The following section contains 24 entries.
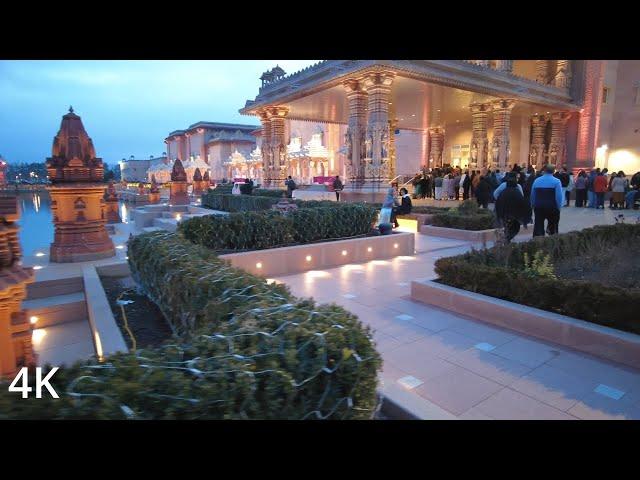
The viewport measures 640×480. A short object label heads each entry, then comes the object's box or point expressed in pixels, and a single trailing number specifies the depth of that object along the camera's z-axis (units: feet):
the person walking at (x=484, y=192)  45.11
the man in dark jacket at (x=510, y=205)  24.49
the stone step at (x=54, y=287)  20.06
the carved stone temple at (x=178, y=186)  60.34
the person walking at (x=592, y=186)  52.54
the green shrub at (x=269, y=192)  62.91
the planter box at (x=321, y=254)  22.52
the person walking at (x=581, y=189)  54.57
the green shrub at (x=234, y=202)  48.21
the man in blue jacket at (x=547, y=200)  23.80
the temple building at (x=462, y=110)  53.16
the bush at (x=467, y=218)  33.65
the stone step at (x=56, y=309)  18.47
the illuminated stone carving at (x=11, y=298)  11.42
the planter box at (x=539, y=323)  11.50
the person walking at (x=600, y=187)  50.62
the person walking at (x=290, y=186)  61.82
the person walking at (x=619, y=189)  49.34
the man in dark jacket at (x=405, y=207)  40.75
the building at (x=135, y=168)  246.68
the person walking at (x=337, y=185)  62.12
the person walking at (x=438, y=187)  62.46
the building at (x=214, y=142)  170.19
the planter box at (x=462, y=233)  32.50
